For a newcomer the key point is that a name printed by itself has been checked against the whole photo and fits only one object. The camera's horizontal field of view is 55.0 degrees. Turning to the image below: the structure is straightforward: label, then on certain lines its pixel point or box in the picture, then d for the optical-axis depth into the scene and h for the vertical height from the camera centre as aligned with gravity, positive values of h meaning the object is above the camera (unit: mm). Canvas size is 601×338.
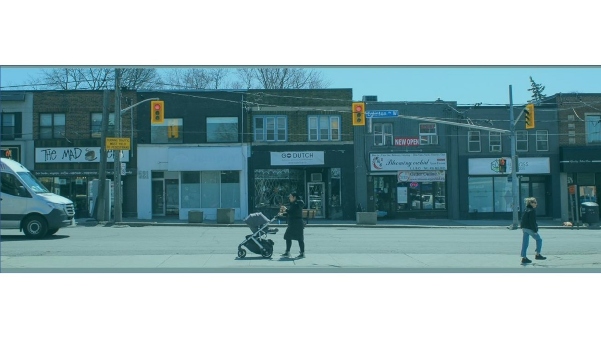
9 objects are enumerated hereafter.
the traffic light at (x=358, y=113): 18783 +2572
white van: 15922 -264
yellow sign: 20438 +1854
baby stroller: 14375 -1125
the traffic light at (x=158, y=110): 18094 +2644
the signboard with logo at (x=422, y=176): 20656 +549
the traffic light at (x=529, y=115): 17578 +2293
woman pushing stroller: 14555 -794
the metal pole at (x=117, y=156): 19672 +1482
